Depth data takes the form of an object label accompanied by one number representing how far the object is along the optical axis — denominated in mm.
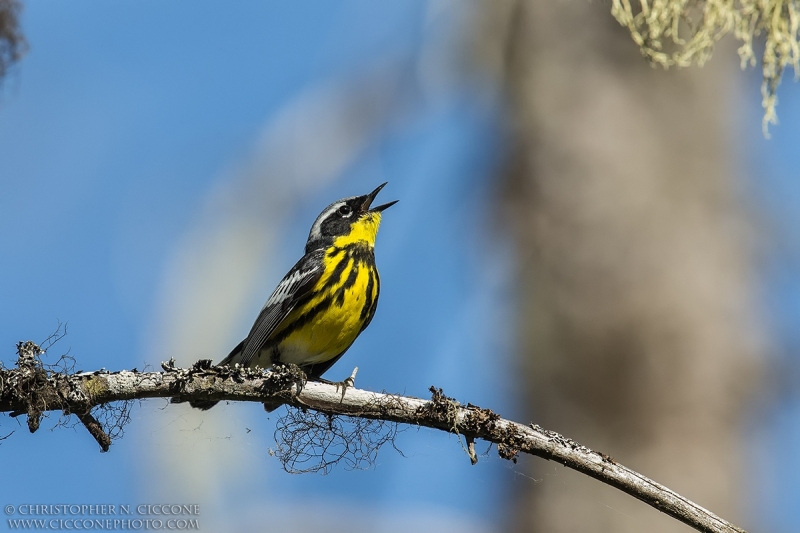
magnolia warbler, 12629
